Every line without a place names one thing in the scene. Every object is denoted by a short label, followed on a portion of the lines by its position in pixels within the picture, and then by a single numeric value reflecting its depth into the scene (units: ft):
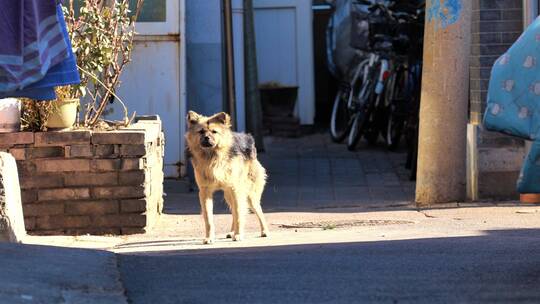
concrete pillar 72.28
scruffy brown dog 57.77
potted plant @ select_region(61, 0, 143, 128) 65.72
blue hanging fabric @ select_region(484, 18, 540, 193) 36.80
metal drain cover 65.46
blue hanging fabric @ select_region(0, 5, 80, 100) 49.55
